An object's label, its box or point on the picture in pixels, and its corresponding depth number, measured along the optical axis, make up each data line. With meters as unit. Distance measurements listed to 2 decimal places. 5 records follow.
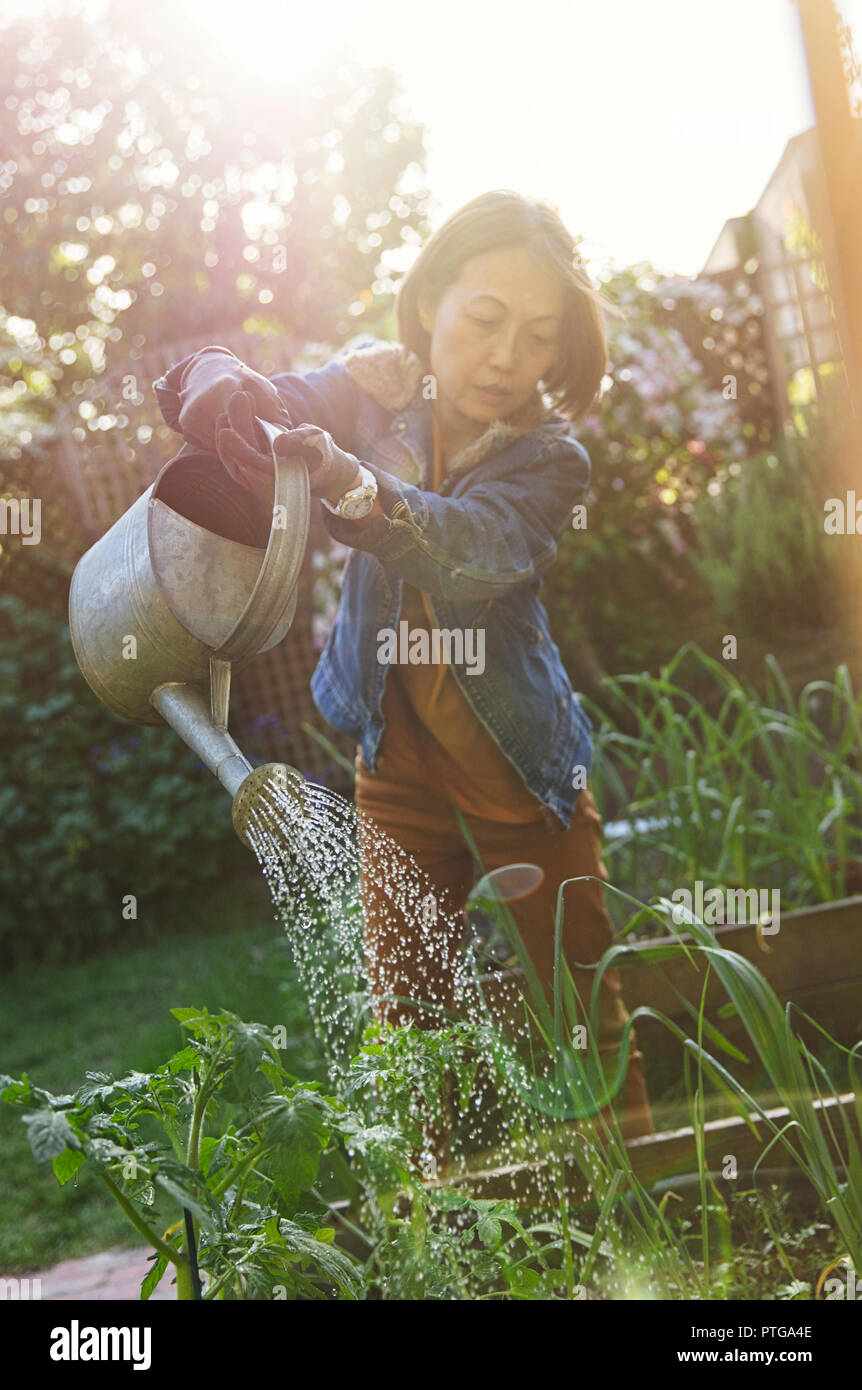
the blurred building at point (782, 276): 3.52
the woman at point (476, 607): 1.46
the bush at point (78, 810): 3.92
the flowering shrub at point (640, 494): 4.51
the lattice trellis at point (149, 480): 4.37
